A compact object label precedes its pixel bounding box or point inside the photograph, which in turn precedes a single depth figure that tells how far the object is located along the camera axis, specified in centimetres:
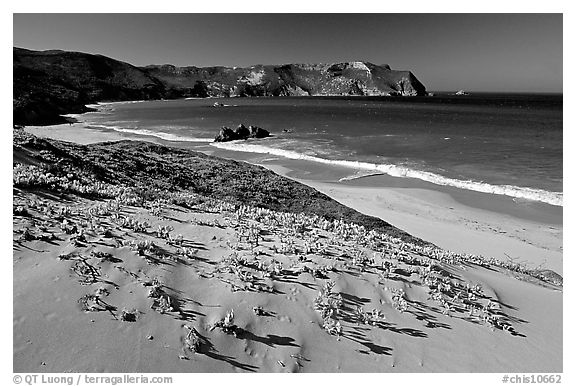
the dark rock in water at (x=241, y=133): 4934
